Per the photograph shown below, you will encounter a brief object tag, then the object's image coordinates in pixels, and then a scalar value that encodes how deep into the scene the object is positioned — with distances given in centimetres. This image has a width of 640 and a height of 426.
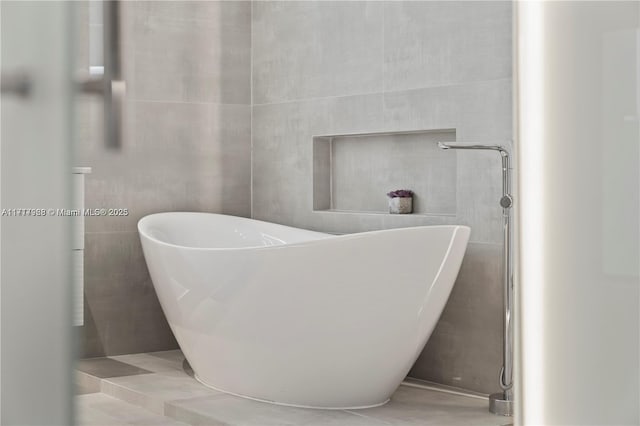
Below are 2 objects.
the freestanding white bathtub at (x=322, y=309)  259
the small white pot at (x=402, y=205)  335
